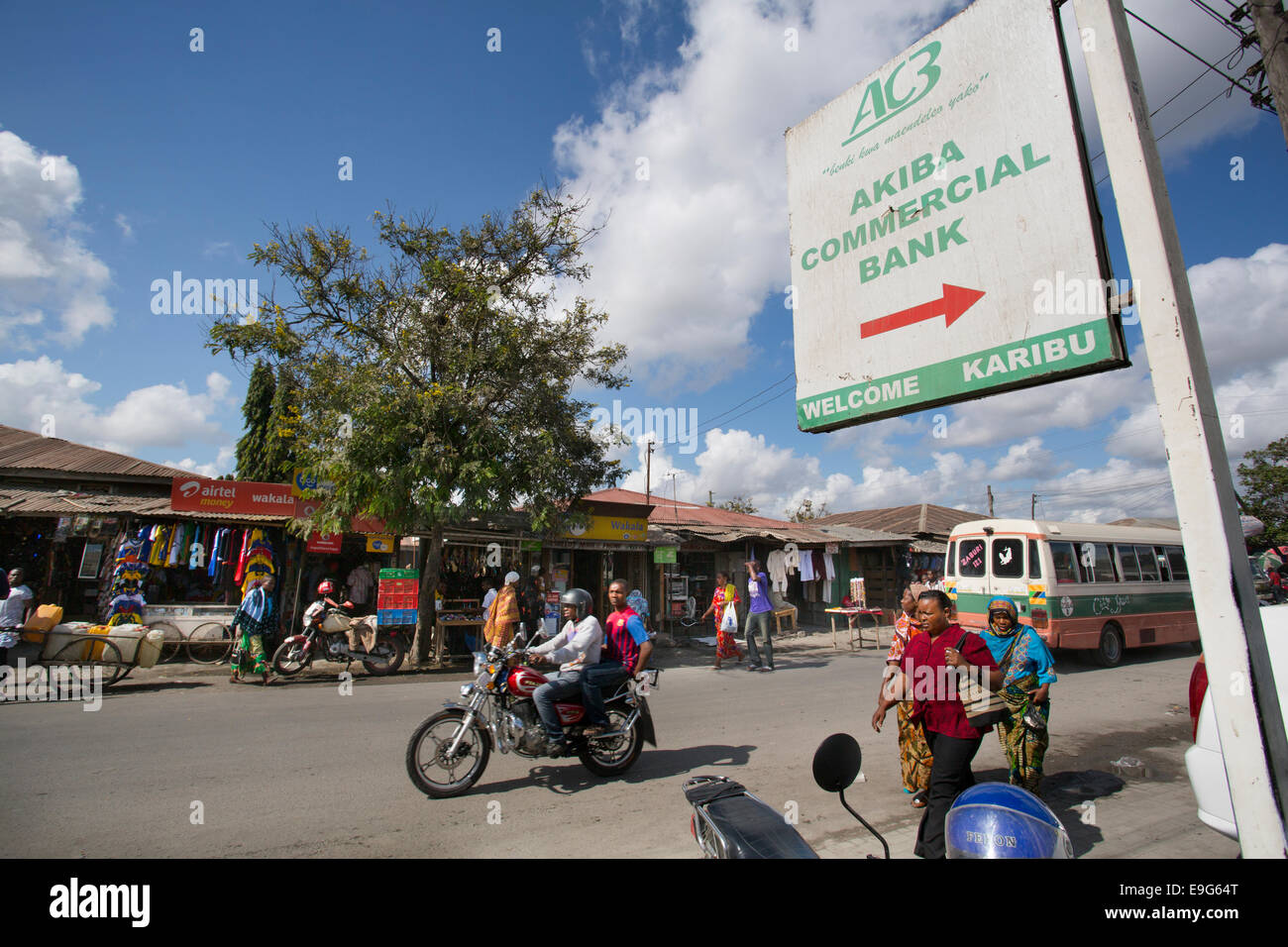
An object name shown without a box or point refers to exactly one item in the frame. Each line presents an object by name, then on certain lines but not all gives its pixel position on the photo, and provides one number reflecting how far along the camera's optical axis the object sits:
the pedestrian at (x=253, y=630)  10.28
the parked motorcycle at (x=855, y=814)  1.92
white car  3.11
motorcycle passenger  5.45
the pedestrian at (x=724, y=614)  13.12
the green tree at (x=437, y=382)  11.25
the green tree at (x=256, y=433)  25.50
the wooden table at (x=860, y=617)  15.52
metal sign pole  1.75
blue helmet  1.89
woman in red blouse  3.53
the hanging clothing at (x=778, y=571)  19.02
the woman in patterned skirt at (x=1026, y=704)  4.59
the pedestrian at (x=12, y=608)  8.96
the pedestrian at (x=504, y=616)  10.31
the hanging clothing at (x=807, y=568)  19.52
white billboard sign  2.59
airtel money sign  12.36
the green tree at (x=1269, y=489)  22.50
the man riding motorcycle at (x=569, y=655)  5.11
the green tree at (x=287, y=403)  11.95
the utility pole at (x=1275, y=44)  5.27
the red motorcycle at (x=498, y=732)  4.89
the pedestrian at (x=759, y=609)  12.16
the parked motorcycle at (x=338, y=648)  10.50
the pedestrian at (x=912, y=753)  4.55
